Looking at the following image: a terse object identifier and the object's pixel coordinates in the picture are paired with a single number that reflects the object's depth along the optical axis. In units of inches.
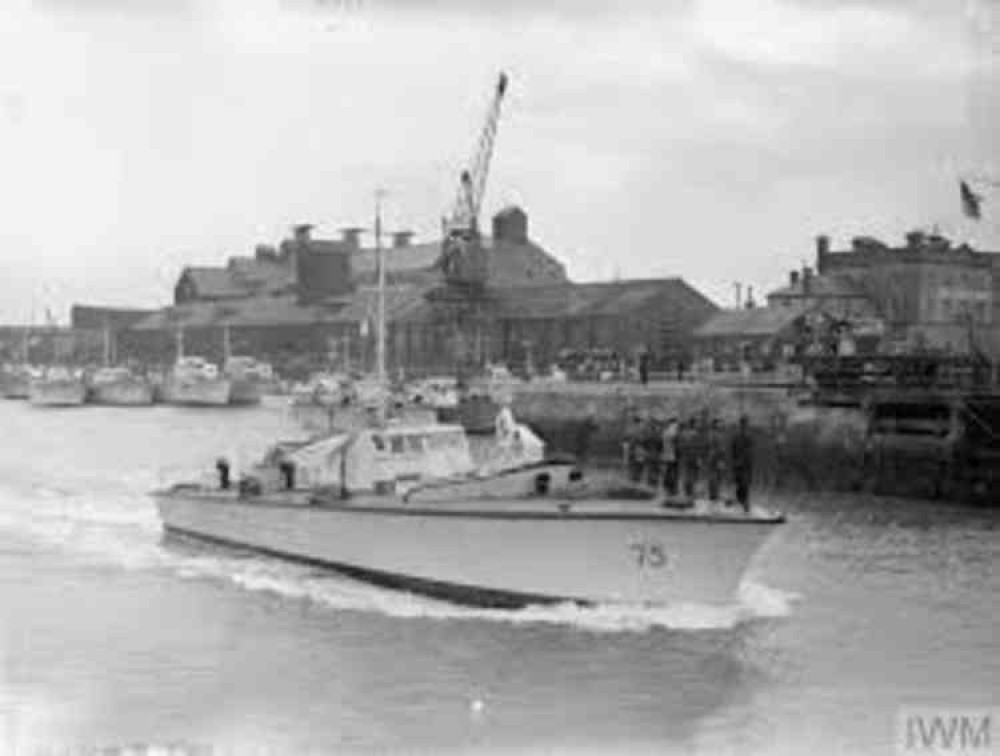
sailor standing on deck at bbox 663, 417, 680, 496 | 1013.2
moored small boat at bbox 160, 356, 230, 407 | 4606.3
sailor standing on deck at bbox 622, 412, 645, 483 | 1137.4
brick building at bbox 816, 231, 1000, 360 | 3794.3
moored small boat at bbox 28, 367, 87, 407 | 4894.2
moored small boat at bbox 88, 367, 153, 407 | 4837.6
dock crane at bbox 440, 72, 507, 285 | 3398.1
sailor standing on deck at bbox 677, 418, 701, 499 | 1031.8
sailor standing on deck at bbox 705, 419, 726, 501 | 980.0
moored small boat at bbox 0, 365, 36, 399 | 5580.7
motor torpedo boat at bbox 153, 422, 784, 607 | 944.3
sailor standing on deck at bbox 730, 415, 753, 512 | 976.3
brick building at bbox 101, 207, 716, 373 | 3966.5
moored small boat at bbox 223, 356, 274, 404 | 4586.6
